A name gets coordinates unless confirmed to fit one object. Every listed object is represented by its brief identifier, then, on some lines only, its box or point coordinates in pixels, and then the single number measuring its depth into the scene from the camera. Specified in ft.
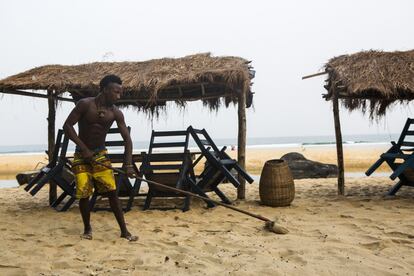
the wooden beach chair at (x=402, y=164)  19.86
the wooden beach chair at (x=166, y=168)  20.04
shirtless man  13.42
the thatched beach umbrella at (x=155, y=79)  20.59
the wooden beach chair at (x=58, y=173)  19.42
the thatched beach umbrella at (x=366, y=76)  20.18
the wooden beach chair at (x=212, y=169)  19.89
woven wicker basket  19.72
